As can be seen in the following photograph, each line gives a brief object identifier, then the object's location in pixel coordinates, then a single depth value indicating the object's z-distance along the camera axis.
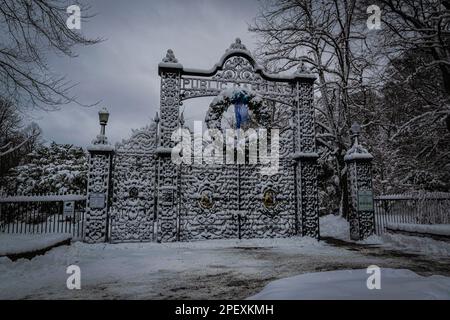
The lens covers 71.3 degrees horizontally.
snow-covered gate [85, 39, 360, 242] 10.17
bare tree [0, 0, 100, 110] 7.86
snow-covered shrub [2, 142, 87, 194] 18.39
